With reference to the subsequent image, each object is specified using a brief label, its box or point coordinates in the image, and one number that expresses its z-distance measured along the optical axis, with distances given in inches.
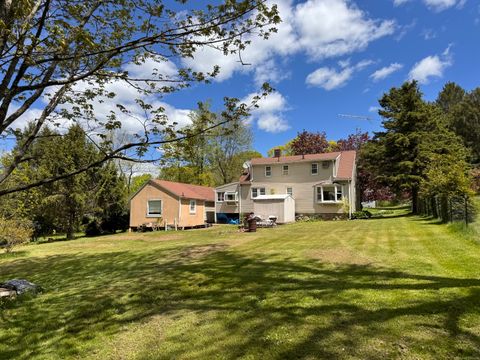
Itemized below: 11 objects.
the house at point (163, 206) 1194.6
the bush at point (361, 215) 1173.7
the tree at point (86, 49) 190.4
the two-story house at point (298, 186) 1229.7
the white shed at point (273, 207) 1138.0
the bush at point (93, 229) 1156.9
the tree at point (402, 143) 1150.3
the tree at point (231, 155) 1943.9
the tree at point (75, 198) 928.9
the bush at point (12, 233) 655.1
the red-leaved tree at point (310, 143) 1975.9
